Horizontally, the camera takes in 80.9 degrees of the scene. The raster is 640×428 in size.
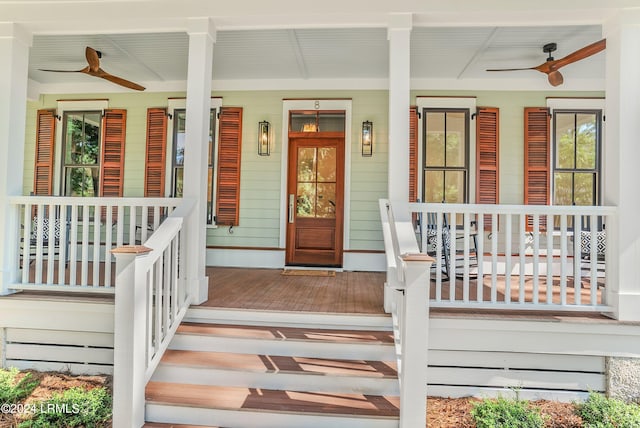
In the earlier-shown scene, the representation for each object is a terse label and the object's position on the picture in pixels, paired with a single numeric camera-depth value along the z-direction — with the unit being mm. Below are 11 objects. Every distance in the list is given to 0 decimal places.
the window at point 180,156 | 5680
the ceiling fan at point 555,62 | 3731
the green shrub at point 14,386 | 2879
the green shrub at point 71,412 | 2592
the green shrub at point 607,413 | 2574
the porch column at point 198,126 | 3301
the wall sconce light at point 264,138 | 5586
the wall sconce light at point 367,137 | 5484
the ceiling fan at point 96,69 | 4352
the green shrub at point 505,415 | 2514
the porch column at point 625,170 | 2938
